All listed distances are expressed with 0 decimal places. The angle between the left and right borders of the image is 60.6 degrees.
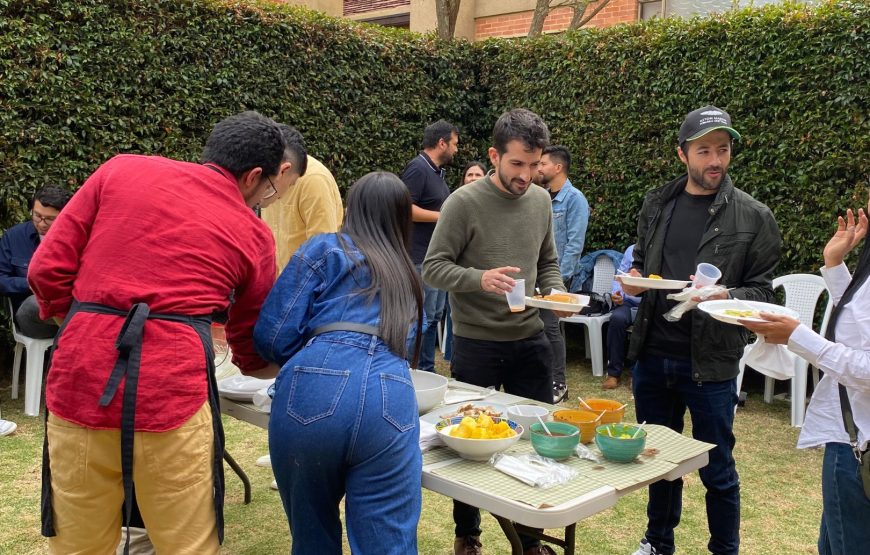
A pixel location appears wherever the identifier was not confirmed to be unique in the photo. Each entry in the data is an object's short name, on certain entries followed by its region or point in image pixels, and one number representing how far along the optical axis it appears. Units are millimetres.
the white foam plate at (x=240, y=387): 2916
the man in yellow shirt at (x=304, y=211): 4117
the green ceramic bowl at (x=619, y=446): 2336
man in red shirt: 2094
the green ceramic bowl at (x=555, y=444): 2338
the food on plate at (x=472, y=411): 2633
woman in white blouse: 1994
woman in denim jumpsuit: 2076
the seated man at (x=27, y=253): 5344
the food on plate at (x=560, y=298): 3228
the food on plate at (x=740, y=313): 2443
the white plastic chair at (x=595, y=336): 7156
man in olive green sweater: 3352
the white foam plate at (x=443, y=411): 2734
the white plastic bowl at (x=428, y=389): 2808
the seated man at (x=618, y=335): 6773
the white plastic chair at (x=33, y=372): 5441
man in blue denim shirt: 6621
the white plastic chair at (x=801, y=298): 5699
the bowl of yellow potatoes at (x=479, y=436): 2316
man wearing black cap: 3051
